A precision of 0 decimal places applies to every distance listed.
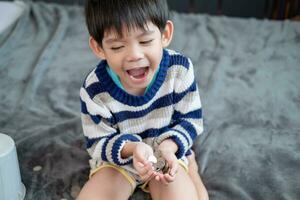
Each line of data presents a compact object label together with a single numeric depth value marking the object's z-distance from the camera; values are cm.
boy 86
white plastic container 95
